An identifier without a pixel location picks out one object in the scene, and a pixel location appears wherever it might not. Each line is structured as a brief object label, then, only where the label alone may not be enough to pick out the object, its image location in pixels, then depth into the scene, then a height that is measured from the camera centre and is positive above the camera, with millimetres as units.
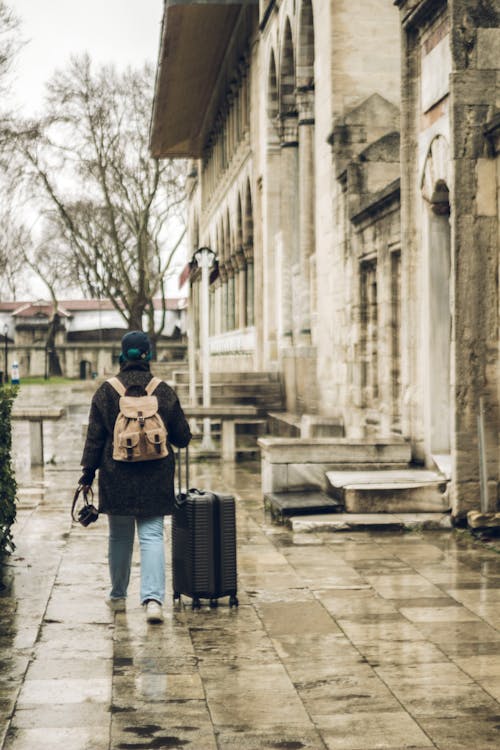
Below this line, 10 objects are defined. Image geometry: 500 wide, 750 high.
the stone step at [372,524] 11516 -1231
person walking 8094 -565
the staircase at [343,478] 12023 -915
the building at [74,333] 97188 +3926
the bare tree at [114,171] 50875 +8669
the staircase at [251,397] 24516 -284
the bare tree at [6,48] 27594 +6952
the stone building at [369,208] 11445 +2090
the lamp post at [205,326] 21297 +913
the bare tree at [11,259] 69000 +8276
